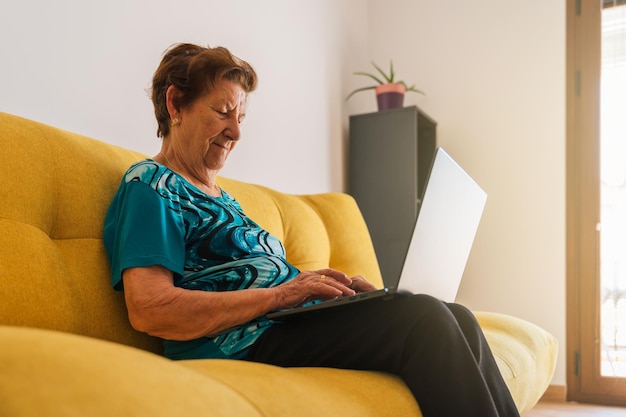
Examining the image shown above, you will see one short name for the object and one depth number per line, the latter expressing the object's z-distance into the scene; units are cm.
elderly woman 97
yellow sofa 50
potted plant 305
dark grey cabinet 294
